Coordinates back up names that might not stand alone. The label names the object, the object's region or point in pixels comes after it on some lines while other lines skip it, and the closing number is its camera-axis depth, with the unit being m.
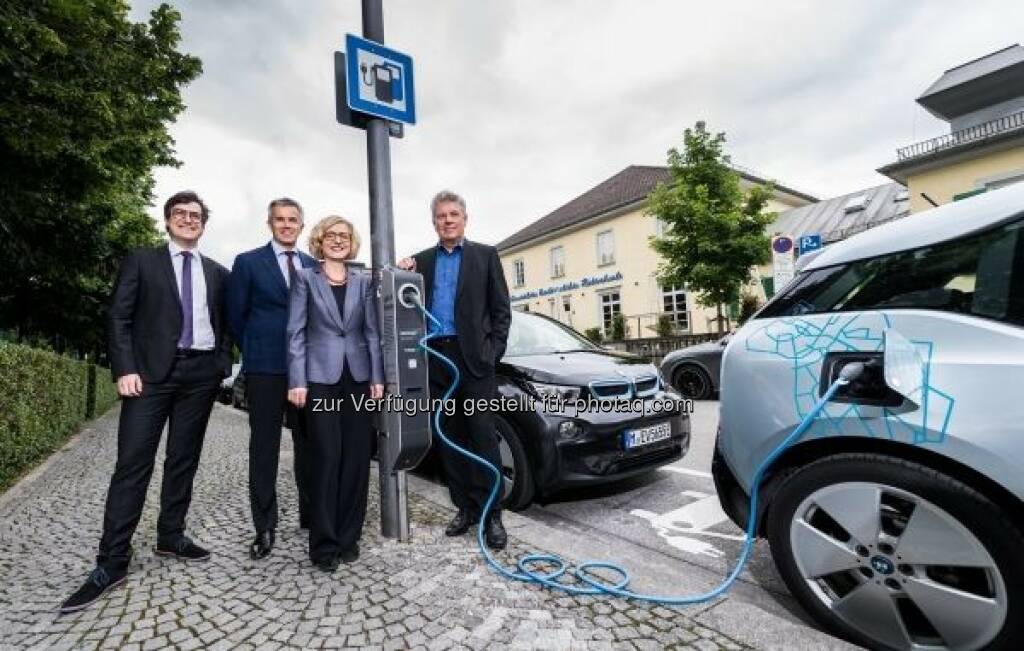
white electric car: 1.57
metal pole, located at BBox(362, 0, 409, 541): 2.99
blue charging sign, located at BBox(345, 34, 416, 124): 2.96
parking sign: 9.07
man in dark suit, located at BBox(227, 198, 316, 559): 2.86
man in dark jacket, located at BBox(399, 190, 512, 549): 3.02
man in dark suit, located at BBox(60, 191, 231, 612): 2.57
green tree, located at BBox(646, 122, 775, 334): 17.19
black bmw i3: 3.25
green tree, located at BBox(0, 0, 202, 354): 5.38
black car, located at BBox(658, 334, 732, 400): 8.39
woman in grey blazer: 2.72
